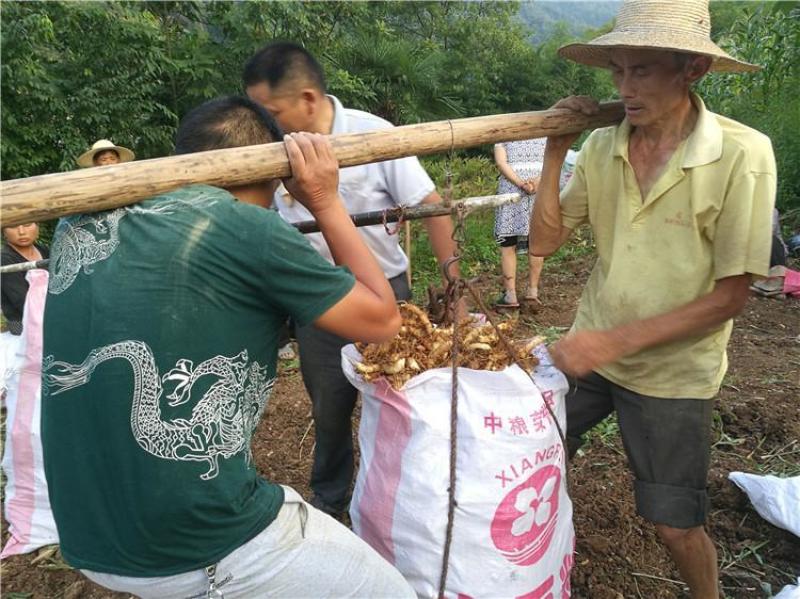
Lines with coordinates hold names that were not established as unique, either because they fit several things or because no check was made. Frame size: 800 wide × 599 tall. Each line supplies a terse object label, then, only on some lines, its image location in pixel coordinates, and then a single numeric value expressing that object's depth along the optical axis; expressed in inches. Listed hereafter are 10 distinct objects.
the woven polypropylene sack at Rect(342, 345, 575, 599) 72.1
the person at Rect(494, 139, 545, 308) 240.1
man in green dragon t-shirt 52.3
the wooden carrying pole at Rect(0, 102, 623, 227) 55.6
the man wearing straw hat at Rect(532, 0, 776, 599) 73.8
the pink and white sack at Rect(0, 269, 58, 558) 119.7
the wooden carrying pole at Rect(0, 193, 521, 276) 76.9
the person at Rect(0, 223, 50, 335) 152.9
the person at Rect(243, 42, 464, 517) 101.4
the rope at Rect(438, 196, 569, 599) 70.8
